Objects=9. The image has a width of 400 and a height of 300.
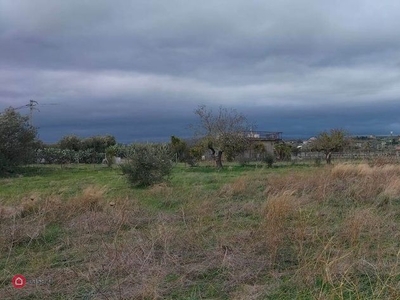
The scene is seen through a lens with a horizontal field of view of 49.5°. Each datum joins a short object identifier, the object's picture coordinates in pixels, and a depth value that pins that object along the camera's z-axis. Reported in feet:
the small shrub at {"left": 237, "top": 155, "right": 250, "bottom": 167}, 115.62
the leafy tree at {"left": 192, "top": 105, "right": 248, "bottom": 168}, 111.04
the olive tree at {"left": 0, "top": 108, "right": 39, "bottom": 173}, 90.27
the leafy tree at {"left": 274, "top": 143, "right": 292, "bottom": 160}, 148.66
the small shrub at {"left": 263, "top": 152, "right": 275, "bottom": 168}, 108.55
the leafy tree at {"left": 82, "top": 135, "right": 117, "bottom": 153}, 171.50
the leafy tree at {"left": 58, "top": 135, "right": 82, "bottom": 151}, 170.40
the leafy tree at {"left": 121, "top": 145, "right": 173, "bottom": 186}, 52.03
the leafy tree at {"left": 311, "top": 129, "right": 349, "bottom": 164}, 131.23
